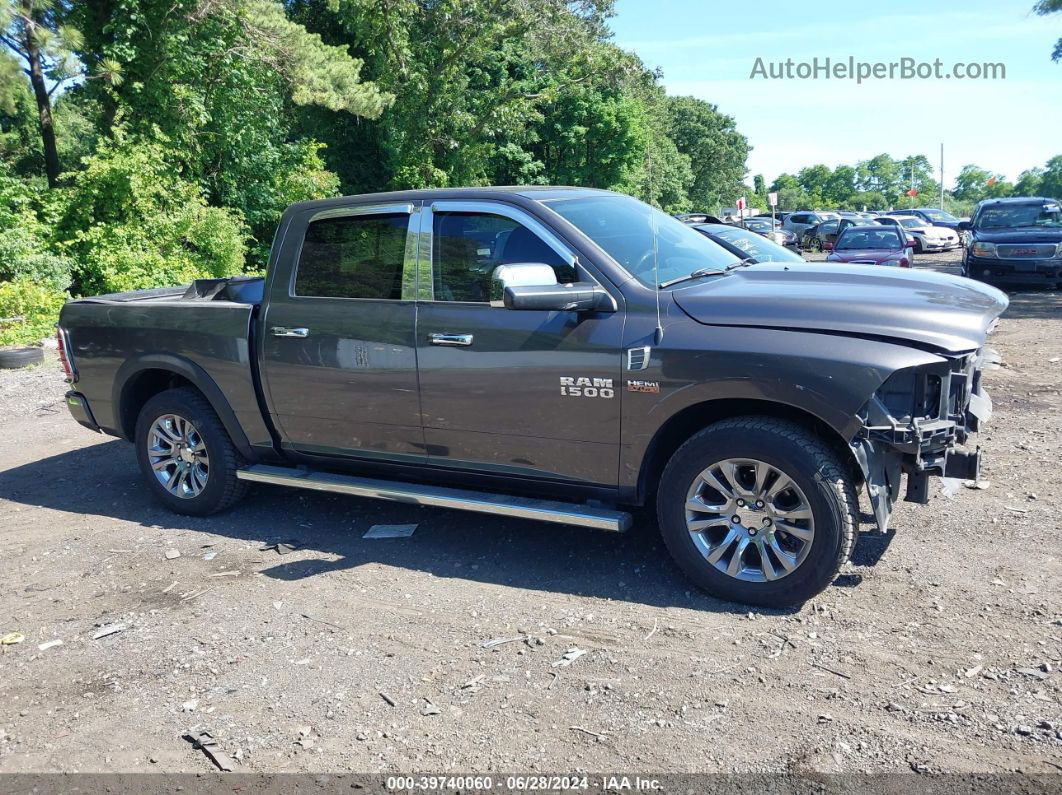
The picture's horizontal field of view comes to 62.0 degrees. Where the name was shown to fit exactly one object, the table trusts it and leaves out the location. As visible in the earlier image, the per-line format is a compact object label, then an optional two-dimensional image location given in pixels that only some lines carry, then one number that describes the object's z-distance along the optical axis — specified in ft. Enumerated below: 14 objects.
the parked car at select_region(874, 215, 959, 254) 113.91
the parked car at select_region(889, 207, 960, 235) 136.48
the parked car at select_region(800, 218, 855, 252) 116.20
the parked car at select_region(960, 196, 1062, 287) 54.80
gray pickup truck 13.30
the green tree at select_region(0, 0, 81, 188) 61.00
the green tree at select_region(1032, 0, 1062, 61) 73.77
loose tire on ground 40.63
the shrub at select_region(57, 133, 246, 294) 59.98
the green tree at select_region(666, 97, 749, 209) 265.75
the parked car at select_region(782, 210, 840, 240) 131.75
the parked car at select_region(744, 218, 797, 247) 104.04
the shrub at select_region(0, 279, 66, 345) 48.26
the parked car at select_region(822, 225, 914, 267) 51.24
